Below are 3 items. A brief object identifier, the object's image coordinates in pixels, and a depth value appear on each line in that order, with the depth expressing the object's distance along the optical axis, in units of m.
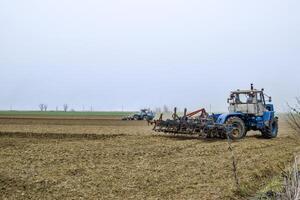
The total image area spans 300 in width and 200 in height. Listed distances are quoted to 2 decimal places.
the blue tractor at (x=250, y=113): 23.53
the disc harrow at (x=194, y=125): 22.38
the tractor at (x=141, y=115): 61.12
